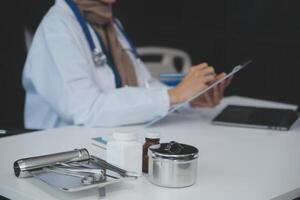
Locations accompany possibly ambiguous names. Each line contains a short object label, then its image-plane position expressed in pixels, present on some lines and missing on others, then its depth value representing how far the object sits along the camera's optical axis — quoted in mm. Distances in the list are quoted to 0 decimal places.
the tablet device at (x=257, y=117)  1658
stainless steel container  1176
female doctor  1645
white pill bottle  1221
